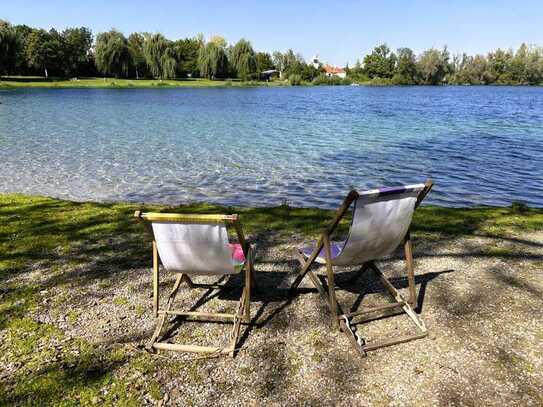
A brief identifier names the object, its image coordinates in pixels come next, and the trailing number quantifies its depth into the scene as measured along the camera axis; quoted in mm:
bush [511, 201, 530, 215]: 9656
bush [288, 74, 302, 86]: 140375
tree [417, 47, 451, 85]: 141375
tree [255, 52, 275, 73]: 160625
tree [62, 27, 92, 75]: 107938
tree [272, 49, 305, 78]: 152000
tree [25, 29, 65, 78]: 98531
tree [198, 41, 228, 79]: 108188
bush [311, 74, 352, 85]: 148875
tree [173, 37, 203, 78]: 124150
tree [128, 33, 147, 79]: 102138
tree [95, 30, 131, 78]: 94188
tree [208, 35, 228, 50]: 134775
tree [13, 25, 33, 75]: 94900
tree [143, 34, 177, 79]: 99575
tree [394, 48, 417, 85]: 144838
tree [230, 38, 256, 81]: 111312
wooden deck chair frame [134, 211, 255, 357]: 3988
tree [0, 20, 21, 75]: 81375
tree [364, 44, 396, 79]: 152875
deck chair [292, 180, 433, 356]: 4191
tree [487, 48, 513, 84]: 145375
